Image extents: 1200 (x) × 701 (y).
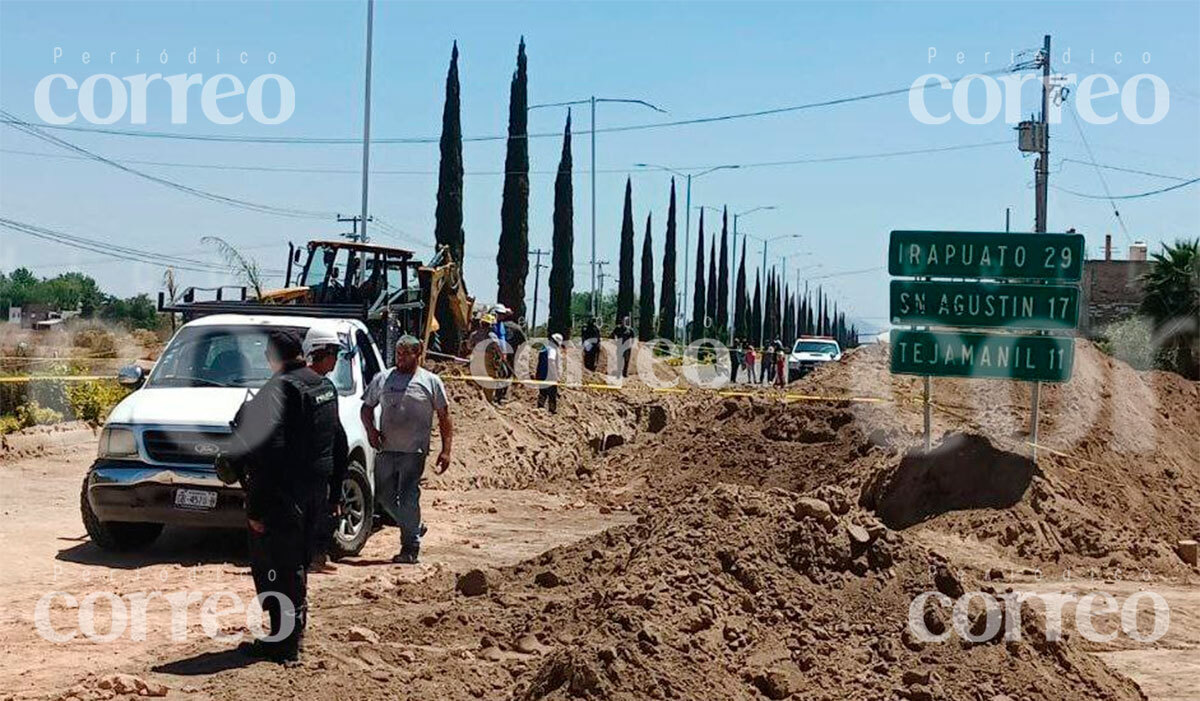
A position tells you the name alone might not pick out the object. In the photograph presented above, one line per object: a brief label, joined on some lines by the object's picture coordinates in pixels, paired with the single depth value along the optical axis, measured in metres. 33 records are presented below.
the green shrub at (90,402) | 22.20
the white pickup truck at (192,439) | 11.41
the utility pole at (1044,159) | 35.31
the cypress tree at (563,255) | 60.56
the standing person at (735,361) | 57.92
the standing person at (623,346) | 41.38
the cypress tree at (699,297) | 95.56
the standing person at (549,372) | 26.12
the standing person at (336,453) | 8.63
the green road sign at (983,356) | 16.39
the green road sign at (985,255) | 16.44
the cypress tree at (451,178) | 44.88
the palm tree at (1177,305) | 39.41
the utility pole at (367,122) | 35.56
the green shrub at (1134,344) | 40.72
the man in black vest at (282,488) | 8.21
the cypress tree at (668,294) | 88.19
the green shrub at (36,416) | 21.27
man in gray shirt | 12.01
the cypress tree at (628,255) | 78.59
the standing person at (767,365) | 55.41
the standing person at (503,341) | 26.95
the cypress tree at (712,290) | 100.44
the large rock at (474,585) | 10.10
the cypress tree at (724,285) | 103.94
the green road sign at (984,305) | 16.47
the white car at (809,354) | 49.38
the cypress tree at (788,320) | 144.00
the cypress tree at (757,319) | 107.46
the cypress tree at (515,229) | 50.34
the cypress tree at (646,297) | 82.62
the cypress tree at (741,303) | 97.52
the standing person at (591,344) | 36.75
